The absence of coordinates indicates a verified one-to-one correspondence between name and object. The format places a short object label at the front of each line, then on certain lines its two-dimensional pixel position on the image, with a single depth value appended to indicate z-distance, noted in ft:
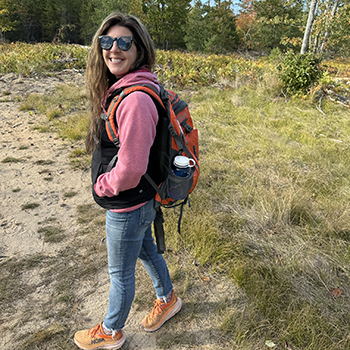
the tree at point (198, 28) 90.33
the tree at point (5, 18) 79.60
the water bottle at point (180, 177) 4.70
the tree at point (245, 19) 109.29
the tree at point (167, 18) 89.04
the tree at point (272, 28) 85.69
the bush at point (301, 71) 24.77
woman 3.92
